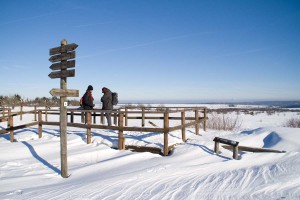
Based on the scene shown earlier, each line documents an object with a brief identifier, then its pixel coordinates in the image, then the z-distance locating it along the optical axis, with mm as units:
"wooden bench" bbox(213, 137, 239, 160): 7246
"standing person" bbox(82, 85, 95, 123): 13297
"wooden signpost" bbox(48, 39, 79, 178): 6395
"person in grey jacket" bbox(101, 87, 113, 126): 12164
